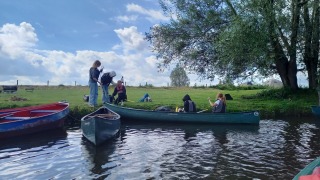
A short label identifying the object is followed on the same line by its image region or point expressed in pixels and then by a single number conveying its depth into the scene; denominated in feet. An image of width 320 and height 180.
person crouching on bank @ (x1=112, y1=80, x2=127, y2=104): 52.88
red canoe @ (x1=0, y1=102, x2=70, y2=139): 36.24
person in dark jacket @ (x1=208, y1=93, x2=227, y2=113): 46.34
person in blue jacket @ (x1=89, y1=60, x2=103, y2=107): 45.61
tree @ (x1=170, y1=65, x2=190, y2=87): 233.35
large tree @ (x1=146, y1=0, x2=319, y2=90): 58.27
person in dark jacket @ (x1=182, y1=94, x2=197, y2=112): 46.77
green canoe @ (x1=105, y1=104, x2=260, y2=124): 45.41
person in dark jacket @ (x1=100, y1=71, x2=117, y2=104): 47.95
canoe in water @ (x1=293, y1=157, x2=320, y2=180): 14.12
